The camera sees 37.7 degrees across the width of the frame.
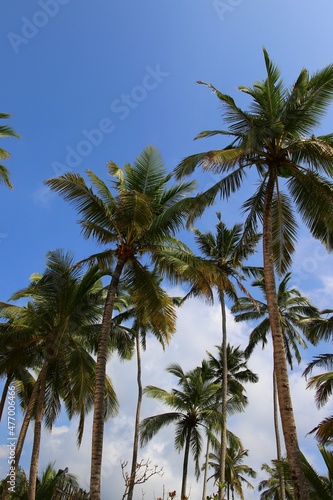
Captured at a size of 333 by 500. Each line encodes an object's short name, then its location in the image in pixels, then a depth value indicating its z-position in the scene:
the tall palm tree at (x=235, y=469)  40.22
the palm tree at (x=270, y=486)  45.25
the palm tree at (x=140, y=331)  14.20
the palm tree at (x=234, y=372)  31.36
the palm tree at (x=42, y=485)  14.80
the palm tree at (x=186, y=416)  27.19
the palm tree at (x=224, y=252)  26.39
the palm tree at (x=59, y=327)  16.72
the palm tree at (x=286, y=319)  29.02
